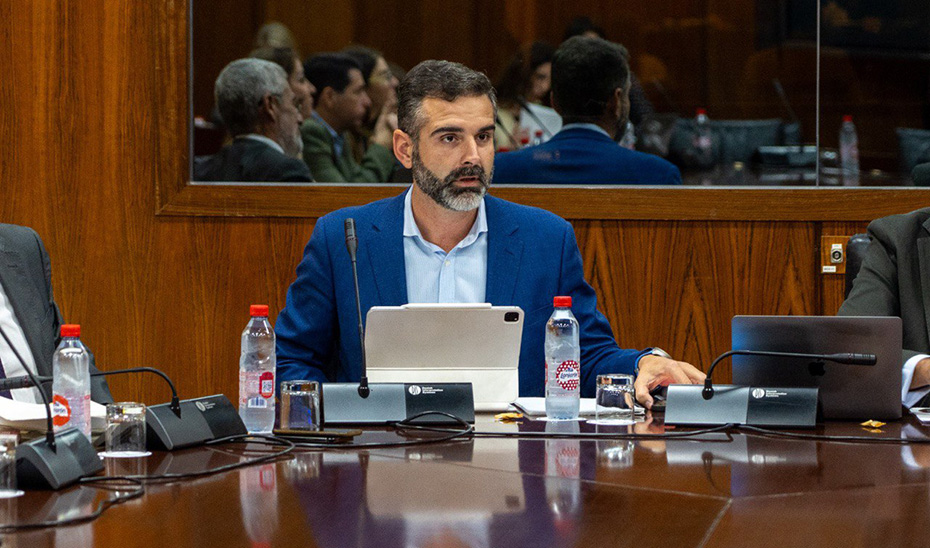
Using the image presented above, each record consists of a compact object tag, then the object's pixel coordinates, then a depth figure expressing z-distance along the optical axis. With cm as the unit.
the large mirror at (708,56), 824
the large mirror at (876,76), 937
